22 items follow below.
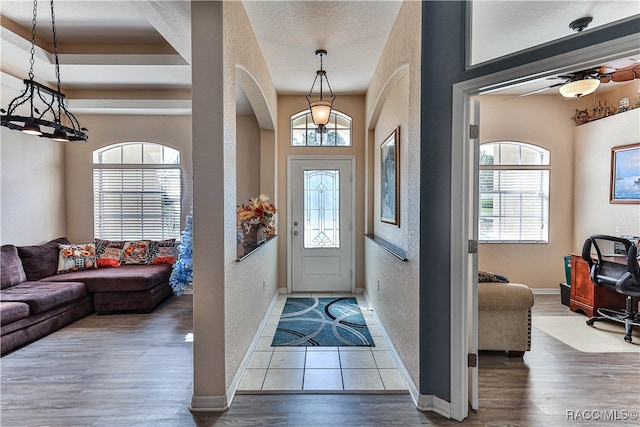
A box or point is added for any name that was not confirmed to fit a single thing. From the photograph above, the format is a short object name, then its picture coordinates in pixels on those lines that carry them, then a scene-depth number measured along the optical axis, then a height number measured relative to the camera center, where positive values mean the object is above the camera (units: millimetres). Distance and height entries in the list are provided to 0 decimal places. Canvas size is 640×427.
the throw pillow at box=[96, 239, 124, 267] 4863 -684
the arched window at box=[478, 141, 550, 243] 5301 +241
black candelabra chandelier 2904 +768
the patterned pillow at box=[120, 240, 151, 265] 4961 -701
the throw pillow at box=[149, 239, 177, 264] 5031 -700
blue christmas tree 3998 -753
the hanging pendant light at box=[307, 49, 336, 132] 3762 +1107
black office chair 3350 -782
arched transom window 5336 +1204
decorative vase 3758 -330
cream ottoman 2990 -1026
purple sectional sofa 3441 -987
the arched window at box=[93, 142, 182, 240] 5383 +242
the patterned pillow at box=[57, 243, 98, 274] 4578 -732
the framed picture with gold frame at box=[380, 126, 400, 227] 3398 +327
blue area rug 3422 -1409
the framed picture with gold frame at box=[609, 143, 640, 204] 4320 +446
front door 5301 -283
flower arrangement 3726 -130
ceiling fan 3037 +1249
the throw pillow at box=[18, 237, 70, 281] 4285 -716
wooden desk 4082 -1109
